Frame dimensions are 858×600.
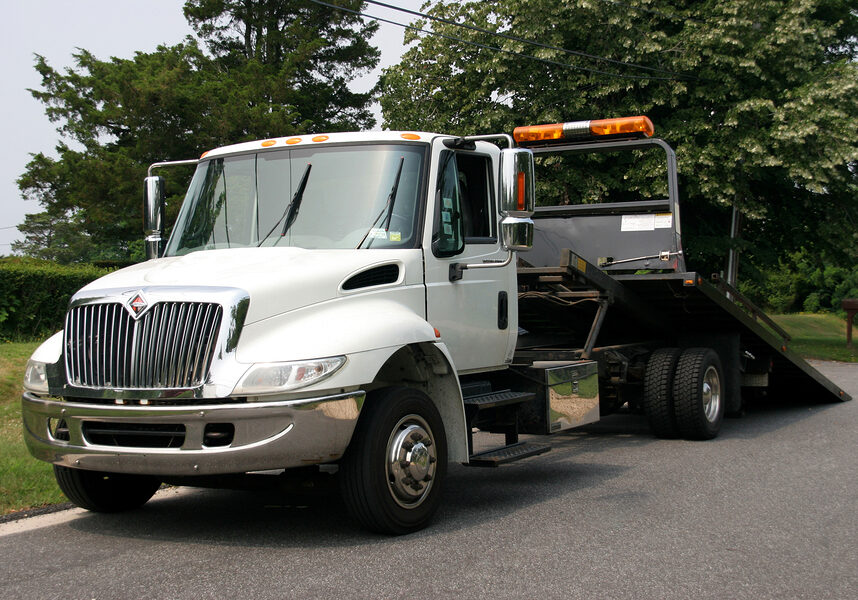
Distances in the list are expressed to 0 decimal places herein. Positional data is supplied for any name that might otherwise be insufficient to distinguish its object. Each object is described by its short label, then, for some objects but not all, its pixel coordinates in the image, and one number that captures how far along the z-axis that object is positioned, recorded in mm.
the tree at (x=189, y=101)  27922
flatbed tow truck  5160
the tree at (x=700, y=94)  21125
